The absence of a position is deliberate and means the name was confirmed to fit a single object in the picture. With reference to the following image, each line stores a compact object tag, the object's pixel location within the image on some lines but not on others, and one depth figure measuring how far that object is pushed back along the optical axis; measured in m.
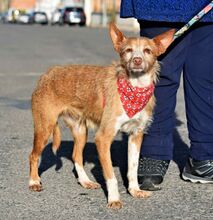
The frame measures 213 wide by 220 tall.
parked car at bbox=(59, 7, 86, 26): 58.28
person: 4.93
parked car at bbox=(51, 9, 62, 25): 63.71
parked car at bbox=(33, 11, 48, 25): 65.25
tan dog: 4.55
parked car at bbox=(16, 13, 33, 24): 65.25
